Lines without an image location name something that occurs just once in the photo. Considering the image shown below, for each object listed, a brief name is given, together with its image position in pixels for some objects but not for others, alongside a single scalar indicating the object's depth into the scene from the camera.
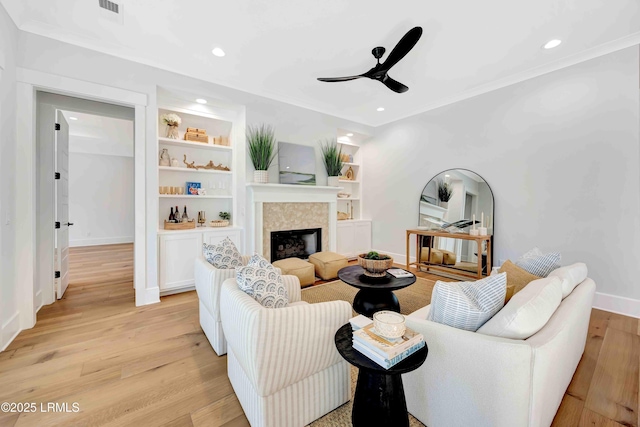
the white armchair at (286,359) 1.21
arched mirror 3.96
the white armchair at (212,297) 2.01
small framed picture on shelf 3.79
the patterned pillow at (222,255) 2.30
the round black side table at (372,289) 2.41
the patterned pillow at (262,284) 1.58
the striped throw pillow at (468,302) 1.28
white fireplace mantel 3.95
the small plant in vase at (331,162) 4.79
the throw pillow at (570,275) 1.59
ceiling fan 2.08
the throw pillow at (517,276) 1.92
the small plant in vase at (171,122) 3.53
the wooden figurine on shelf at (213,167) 3.98
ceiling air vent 2.23
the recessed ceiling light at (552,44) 2.75
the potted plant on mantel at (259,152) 3.92
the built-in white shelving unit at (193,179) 3.37
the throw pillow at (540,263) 2.00
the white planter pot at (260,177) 3.90
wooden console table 3.71
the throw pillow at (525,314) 1.15
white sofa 1.06
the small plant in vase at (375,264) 2.53
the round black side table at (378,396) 1.19
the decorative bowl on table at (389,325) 1.15
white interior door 3.02
